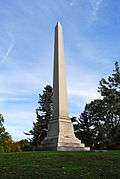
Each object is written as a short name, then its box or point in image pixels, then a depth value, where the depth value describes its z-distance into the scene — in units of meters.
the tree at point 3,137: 18.01
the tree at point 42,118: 19.27
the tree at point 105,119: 18.01
